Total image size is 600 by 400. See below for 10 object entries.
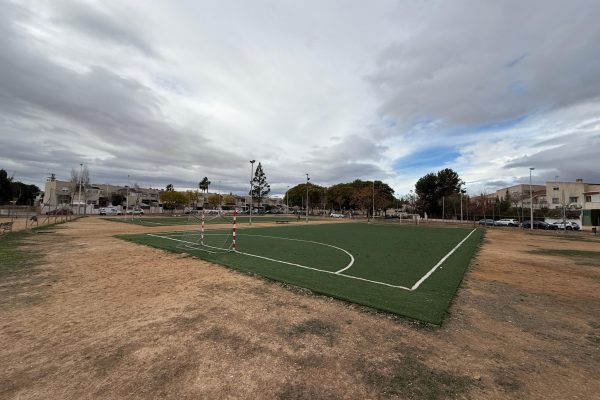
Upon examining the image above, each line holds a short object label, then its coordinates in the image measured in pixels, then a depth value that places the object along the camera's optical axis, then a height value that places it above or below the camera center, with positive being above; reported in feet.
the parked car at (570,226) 139.06 -5.21
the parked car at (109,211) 198.24 -3.95
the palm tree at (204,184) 341.41 +29.34
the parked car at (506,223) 161.76 -5.00
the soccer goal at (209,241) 46.21 -6.81
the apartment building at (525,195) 240.32 +19.46
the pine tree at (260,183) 288.92 +27.45
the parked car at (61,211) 163.63 -4.35
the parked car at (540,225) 140.80 -5.58
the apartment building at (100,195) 219.00 +11.00
